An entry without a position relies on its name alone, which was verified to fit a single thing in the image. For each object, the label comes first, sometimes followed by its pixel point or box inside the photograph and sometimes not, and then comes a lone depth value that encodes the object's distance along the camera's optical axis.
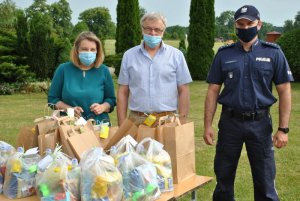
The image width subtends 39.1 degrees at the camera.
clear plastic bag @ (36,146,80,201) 2.33
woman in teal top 3.40
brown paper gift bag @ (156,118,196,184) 2.75
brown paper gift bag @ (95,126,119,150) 2.99
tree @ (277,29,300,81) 15.59
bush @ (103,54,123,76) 15.74
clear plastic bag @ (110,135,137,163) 2.66
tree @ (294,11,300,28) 31.94
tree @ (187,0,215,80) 17.48
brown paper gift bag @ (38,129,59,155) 2.73
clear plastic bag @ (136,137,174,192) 2.59
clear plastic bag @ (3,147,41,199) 2.52
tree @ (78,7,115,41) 60.34
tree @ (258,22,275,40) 53.49
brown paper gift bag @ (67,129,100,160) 2.70
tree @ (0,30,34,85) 13.82
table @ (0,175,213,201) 2.55
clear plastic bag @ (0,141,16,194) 2.64
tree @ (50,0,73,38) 53.16
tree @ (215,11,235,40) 51.65
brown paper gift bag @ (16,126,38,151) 2.92
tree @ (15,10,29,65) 14.41
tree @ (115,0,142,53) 17.23
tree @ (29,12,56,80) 14.41
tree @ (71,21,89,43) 40.34
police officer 3.10
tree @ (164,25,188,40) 48.91
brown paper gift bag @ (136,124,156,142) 2.81
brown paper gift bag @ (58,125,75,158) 2.72
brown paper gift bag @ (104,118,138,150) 2.93
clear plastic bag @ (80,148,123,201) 2.31
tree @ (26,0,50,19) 50.51
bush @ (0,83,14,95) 13.59
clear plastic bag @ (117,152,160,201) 2.40
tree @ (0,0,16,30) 21.45
